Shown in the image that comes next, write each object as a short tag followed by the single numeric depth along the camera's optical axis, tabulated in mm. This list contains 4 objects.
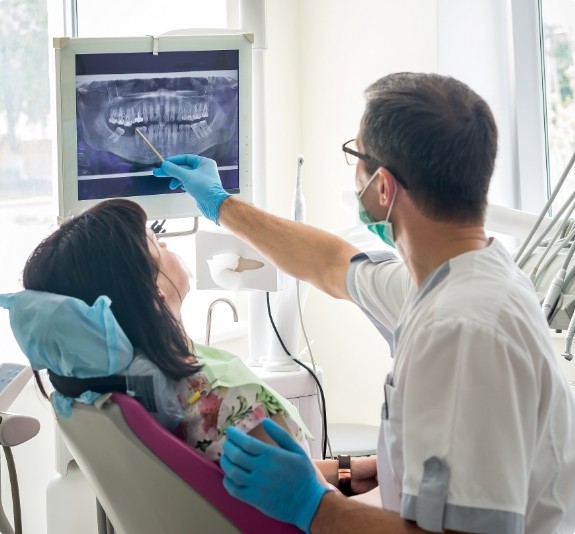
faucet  2284
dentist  1261
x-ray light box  2045
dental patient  1550
